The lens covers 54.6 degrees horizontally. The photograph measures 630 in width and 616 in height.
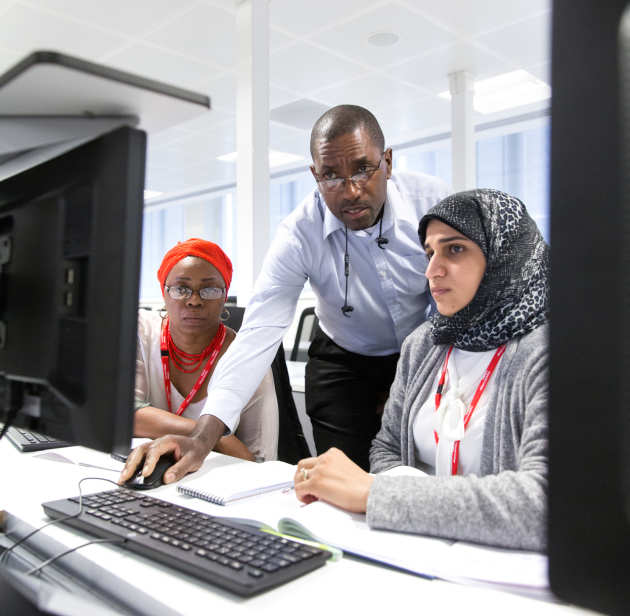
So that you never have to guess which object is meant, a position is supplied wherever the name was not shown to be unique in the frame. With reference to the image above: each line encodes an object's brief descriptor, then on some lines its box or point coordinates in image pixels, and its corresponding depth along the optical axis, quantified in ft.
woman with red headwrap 4.99
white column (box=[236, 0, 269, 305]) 10.71
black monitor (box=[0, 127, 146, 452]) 1.78
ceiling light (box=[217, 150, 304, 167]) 20.27
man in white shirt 4.75
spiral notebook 3.13
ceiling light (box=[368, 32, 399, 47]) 12.17
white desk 1.90
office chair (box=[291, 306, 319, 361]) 12.21
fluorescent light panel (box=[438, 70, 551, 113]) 14.88
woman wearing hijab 2.53
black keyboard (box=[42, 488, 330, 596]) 2.04
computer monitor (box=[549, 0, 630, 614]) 0.93
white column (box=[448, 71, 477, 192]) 14.73
